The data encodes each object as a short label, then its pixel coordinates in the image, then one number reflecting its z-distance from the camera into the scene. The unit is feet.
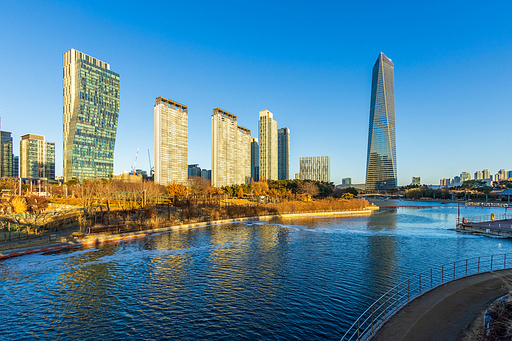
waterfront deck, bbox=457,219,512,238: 123.84
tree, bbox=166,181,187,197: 285.72
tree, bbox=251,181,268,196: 367.04
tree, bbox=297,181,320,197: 362.53
